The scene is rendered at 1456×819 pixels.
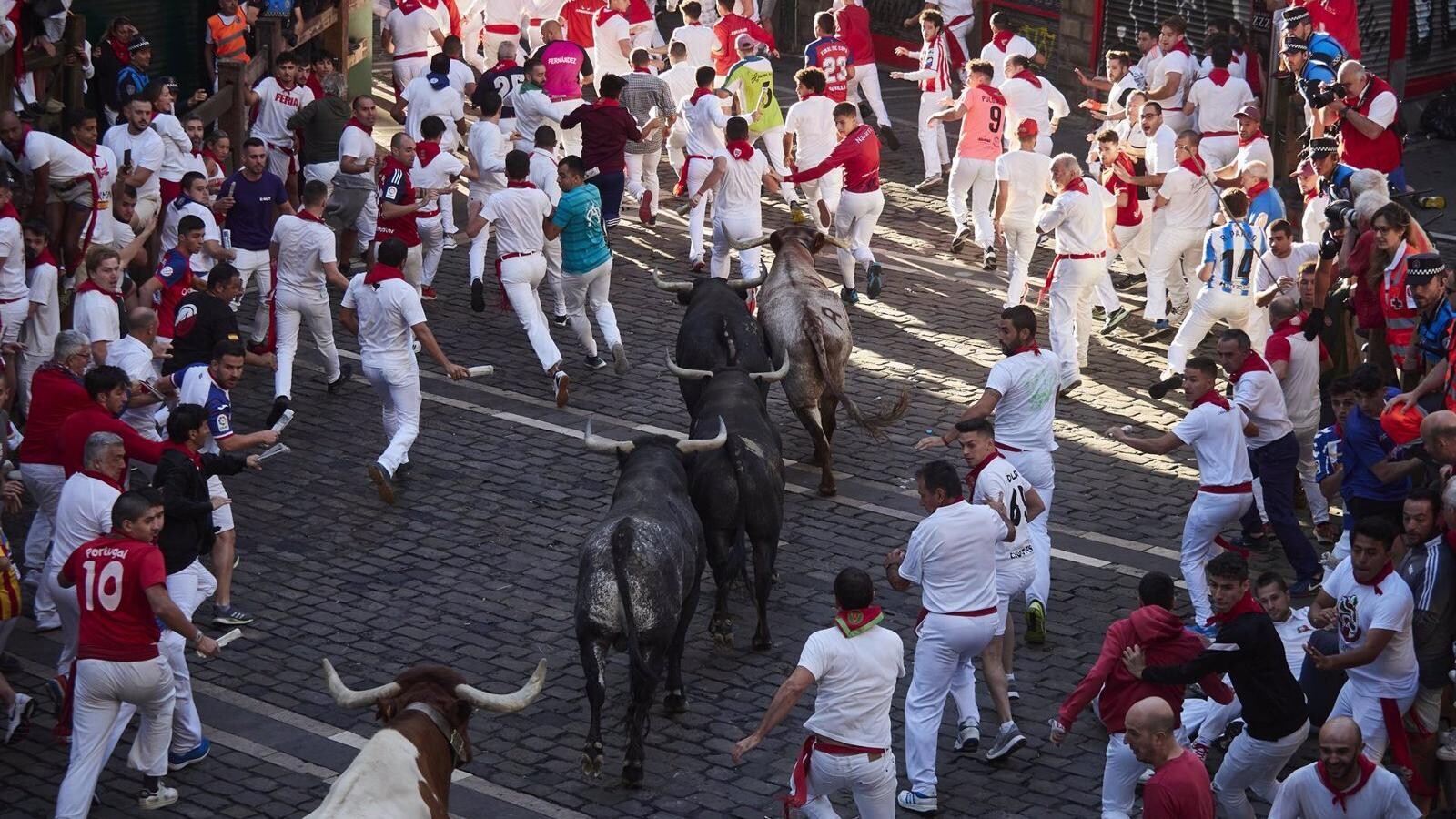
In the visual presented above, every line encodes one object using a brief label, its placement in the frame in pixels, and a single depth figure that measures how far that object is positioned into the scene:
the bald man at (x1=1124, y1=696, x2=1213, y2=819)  16.94
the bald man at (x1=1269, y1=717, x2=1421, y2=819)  17.36
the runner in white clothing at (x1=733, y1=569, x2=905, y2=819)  18.94
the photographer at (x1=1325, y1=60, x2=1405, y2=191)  36.62
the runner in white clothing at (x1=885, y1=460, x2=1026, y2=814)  21.14
